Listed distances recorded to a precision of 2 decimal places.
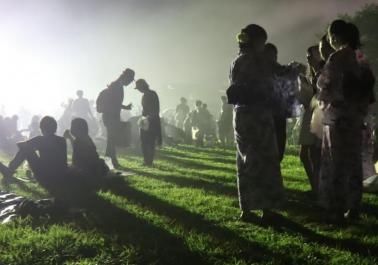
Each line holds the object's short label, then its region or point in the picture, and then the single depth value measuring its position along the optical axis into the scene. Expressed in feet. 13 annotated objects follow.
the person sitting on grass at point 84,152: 32.14
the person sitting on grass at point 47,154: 30.66
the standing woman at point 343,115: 17.95
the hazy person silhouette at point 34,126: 72.54
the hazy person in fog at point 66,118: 86.12
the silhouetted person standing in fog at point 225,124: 75.81
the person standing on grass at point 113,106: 42.70
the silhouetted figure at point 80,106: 80.25
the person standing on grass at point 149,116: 42.93
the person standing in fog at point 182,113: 98.94
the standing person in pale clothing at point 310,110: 23.27
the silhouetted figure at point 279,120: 20.31
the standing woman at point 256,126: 19.33
